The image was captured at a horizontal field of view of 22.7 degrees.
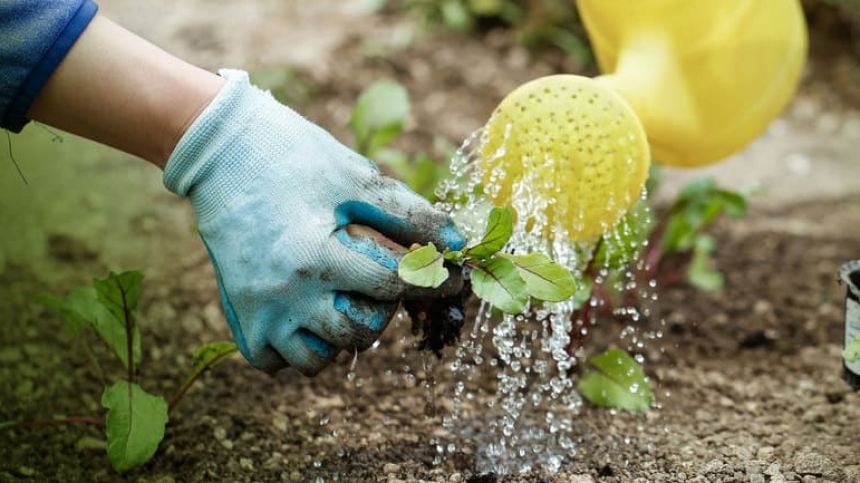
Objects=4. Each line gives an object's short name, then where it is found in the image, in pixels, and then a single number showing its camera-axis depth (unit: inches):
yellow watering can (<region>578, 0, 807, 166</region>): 45.1
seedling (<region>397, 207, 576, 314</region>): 40.3
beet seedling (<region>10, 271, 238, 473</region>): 42.2
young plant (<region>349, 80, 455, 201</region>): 49.8
